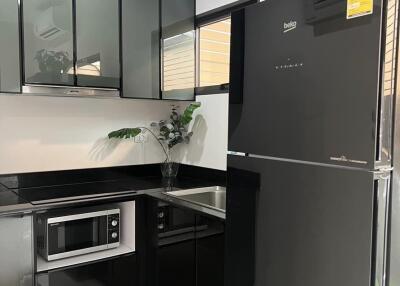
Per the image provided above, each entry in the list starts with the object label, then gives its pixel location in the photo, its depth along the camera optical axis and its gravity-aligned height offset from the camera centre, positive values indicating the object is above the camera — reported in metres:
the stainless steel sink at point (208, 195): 2.57 -0.55
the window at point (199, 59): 2.80 +0.44
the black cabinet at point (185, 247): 1.92 -0.75
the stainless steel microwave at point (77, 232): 2.16 -0.71
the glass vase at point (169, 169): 3.05 -0.43
